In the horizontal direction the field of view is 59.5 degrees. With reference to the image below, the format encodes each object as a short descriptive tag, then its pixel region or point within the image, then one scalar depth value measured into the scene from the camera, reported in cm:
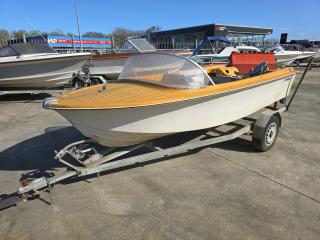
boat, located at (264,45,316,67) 1650
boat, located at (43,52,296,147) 307
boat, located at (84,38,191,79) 1045
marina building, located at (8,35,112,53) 1766
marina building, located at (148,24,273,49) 3772
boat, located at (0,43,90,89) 876
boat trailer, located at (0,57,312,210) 292
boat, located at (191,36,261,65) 1342
